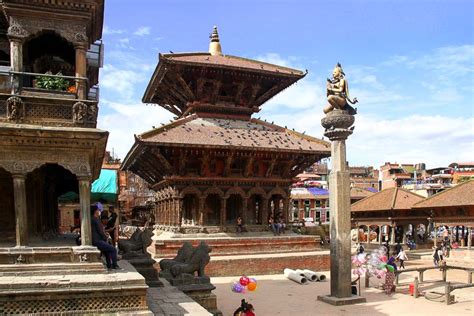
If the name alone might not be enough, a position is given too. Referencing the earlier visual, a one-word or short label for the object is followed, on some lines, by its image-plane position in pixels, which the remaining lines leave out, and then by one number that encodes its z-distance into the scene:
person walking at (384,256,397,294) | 16.94
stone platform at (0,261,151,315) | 8.66
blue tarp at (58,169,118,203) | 24.48
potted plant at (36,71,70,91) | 10.59
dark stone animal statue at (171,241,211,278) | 13.49
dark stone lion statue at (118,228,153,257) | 14.79
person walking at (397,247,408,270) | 24.48
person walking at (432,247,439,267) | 26.32
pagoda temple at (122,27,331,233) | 22.58
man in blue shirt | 10.49
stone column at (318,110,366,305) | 14.92
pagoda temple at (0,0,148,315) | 8.91
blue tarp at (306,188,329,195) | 64.26
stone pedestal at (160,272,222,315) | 12.97
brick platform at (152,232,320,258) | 20.98
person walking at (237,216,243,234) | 23.34
